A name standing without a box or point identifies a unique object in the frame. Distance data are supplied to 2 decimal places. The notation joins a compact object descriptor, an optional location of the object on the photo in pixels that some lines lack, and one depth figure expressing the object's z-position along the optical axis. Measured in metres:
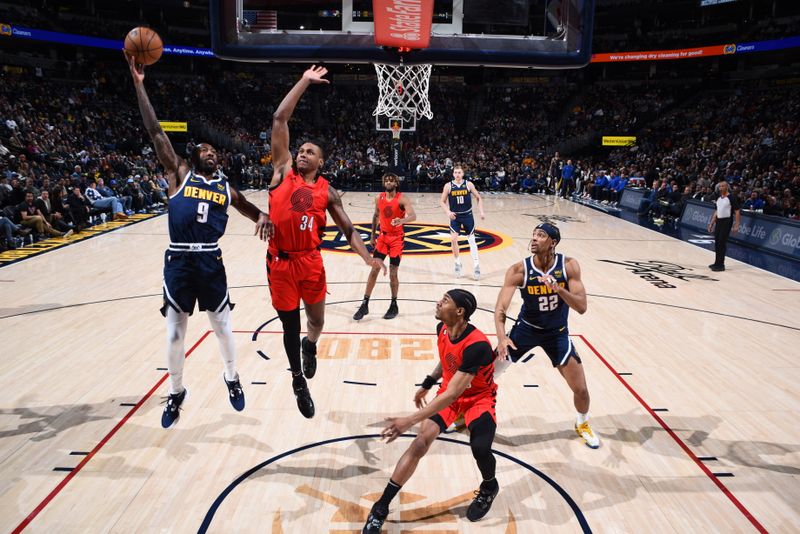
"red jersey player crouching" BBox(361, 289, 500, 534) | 3.44
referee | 10.44
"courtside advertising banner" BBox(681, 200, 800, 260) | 12.14
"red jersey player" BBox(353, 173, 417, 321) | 7.72
